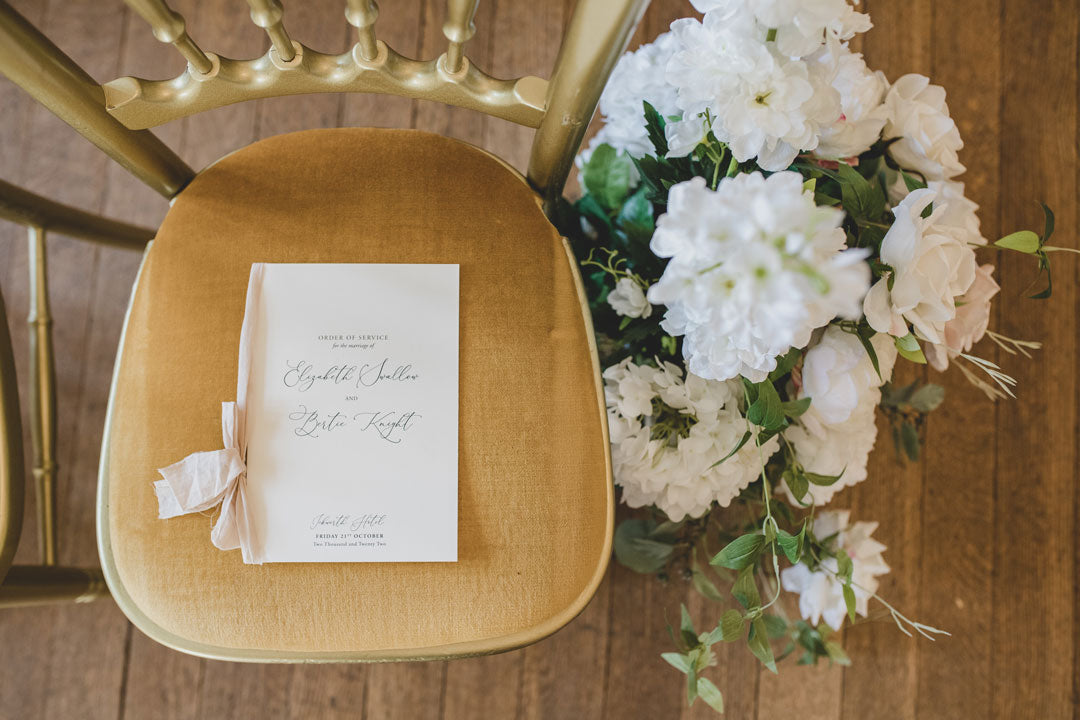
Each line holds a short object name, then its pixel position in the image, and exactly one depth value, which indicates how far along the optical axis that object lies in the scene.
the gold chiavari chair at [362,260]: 0.57
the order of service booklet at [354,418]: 0.59
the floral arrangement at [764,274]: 0.38
